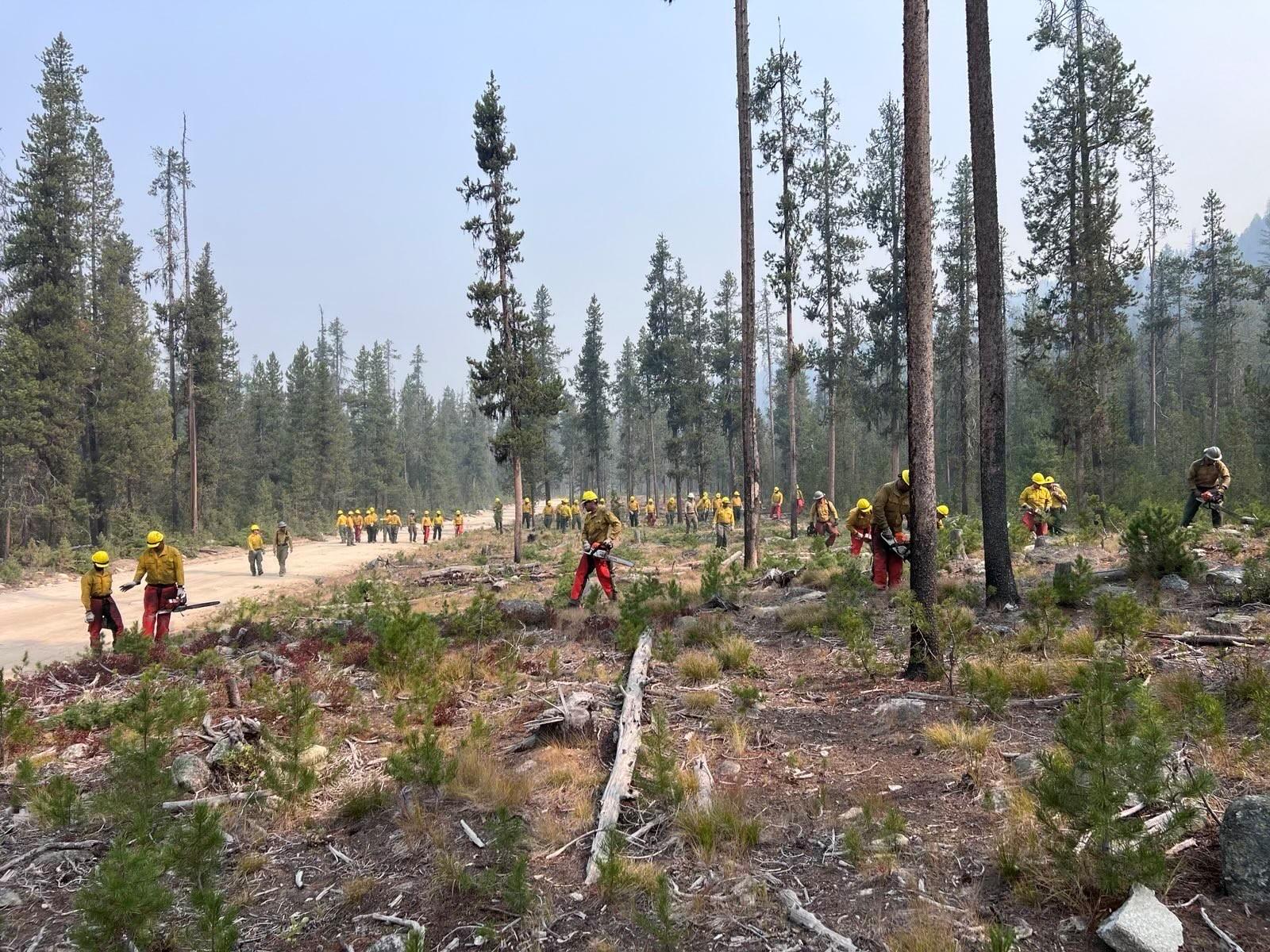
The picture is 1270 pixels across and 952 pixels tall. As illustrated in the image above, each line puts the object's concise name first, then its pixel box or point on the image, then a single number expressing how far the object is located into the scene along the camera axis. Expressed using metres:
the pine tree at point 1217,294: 39.53
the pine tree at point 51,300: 24.77
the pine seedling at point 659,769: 4.28
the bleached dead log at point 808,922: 2.89
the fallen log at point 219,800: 4.67
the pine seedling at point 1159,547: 8.49
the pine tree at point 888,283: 27.91
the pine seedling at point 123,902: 2.96
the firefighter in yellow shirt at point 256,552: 22.12
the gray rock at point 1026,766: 4.11
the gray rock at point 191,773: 4.96
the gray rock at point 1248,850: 2.81
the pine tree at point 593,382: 49.97
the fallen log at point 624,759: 3.80
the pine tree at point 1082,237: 21.53
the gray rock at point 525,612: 10.09
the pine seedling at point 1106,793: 2.83
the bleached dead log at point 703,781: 4.15
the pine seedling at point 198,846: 3.51
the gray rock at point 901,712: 5.41
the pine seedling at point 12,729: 5.76
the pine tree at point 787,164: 23.06
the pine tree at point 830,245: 27.02
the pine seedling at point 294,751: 4.70
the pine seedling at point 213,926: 2.83
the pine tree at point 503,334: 20.88
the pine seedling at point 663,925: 2.95
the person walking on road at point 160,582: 10.25
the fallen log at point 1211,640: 5.94
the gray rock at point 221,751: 5.25
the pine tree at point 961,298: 30.53
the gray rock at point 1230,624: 6.40
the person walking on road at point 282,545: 22.58
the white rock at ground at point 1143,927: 2.54
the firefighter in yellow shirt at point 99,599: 9.63
